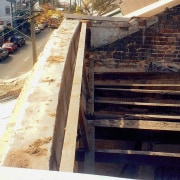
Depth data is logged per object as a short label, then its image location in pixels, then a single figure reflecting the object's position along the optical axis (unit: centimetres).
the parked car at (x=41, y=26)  4322
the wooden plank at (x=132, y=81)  597
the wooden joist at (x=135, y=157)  385
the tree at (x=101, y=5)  3062
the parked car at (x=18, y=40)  3512
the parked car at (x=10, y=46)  3278
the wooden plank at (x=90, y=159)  360
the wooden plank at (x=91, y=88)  437
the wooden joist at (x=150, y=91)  516
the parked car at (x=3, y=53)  3017
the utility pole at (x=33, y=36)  2126
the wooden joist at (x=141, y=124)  417
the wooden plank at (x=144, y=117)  434
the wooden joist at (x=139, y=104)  475
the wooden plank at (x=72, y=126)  172
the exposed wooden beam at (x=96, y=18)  584
